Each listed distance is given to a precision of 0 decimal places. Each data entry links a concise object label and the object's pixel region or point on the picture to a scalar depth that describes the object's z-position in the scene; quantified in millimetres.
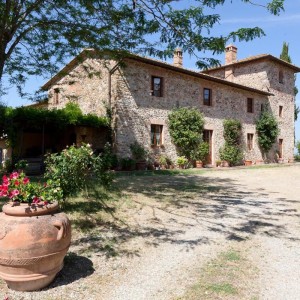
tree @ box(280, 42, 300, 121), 29064
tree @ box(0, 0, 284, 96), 5691
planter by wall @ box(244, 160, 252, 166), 20938
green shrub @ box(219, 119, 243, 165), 19531
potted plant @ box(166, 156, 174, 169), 16484
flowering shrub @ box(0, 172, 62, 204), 3260
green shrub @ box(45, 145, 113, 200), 5613
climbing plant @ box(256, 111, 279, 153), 22234
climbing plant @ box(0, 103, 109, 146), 12727
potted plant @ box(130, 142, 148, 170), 15062
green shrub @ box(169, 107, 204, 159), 16766
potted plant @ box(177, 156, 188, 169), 16703
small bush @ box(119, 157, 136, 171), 14602
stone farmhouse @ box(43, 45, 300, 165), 15038
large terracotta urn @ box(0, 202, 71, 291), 2922
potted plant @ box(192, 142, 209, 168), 17547
